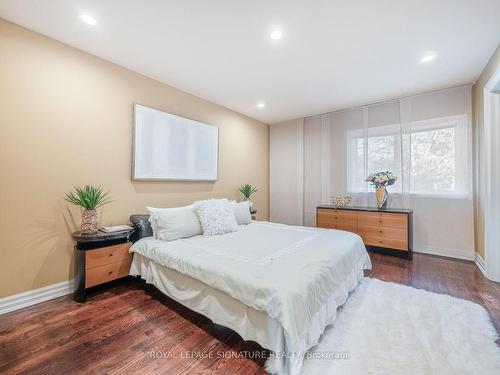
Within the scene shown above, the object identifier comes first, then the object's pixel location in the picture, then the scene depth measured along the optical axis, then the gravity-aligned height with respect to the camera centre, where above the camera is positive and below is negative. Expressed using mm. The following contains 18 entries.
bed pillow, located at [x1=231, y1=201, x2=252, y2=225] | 3323 -322
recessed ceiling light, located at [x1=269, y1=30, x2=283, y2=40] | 2195 +1575
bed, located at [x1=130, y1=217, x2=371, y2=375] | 1350 -664
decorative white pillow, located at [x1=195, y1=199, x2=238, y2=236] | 2740 -333
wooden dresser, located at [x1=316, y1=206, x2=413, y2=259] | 3434 -564
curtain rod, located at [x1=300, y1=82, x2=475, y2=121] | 3425 +1618
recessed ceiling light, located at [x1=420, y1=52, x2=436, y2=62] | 2566 +1593
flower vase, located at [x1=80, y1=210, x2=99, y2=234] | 2326 -337
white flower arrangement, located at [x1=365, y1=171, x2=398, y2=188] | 3748 +218
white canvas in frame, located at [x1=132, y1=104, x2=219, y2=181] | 2980 +660
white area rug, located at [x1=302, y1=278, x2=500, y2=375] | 1404 -1089
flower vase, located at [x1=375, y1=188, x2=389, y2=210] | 3742 -105
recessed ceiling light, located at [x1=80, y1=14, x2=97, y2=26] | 2018 +1585
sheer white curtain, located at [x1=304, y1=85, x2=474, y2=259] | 3391 +578
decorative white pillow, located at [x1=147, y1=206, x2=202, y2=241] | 2514 -379
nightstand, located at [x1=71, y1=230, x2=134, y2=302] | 2211 -720
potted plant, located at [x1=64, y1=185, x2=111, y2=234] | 2326 -138
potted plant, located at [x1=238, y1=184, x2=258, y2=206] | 4488 +8
